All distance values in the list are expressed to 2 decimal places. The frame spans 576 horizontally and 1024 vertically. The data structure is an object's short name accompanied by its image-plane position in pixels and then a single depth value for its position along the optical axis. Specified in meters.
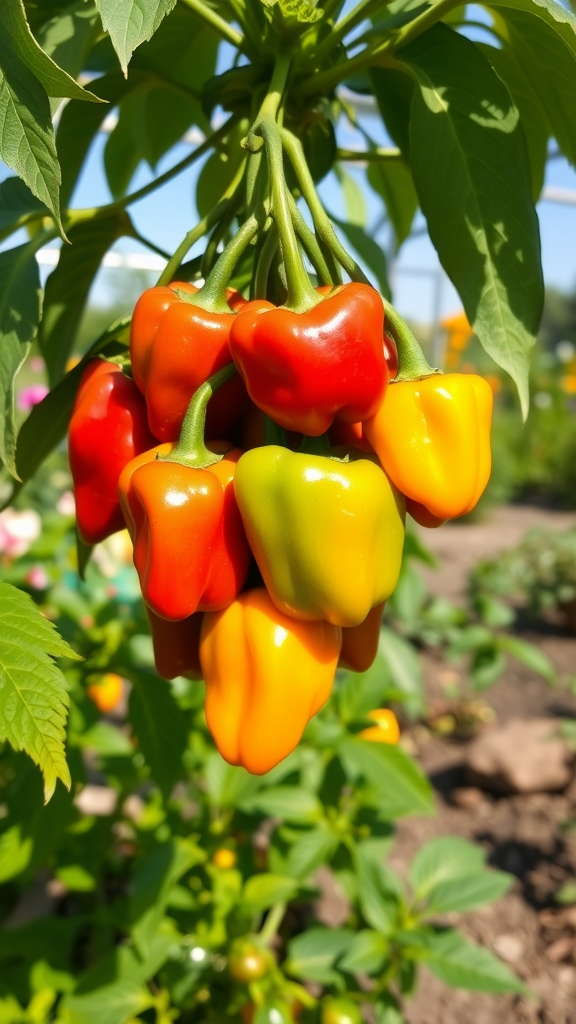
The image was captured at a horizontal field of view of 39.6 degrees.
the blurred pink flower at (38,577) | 1.86
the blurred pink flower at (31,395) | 2.26
